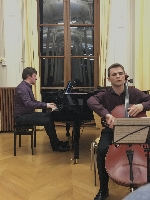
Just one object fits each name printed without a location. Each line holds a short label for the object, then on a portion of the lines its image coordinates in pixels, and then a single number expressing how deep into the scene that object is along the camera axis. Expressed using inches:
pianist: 150.6
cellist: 95.2
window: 219.8
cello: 75.4
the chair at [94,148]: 112.2
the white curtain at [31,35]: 206.4
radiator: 208.1
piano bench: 152.0
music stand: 71.8
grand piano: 134.9
